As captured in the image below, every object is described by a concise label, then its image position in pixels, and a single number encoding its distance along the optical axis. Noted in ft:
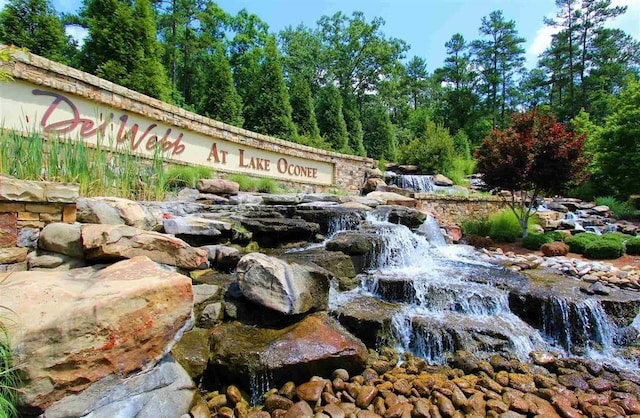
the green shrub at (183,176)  18.09
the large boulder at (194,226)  11.46
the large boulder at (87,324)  5.20
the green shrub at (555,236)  22.60
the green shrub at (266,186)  23.58
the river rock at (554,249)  20.49
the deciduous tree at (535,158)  21.04
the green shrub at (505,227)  23.98
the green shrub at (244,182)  22.42
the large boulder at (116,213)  9.85
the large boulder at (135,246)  8.16
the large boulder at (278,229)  14.20
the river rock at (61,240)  8.40
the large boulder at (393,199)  26.09
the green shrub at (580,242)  20.58
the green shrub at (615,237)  20.47
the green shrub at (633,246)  20.22
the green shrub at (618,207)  32.24
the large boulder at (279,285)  8.70
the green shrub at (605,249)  19.53
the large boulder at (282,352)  7.45
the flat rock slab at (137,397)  5.26
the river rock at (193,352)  7.29
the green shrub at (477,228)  25.81
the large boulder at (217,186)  18.60
